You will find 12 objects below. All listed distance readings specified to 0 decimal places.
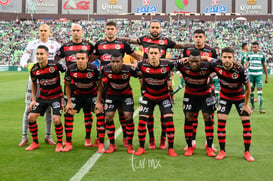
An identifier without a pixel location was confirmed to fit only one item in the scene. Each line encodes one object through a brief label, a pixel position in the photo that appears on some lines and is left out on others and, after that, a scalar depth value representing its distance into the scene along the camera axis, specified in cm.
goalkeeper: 816
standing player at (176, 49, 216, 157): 727
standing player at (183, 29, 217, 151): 769
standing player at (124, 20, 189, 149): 845
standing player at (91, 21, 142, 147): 834
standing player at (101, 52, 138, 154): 747
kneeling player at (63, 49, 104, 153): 759
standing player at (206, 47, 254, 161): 689
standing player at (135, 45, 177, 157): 729
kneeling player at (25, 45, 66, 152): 764
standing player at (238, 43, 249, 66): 1407
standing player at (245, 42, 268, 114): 1332
